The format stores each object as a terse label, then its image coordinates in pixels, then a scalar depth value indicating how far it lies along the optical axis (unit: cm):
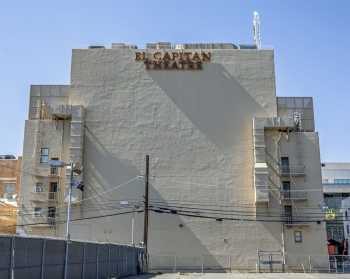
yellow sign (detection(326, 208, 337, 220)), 5599
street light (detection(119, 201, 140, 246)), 4927
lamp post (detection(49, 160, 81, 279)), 2802
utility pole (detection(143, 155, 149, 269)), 4197
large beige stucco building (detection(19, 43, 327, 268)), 5009
